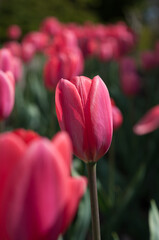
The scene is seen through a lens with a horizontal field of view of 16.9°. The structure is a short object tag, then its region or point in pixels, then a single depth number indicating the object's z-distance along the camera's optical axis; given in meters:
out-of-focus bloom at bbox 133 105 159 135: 0.64
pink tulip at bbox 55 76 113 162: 0.41
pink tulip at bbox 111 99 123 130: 0.79
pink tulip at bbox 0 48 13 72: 0.64
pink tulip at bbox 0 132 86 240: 0.31
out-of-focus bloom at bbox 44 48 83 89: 0.98
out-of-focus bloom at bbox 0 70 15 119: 0.50
